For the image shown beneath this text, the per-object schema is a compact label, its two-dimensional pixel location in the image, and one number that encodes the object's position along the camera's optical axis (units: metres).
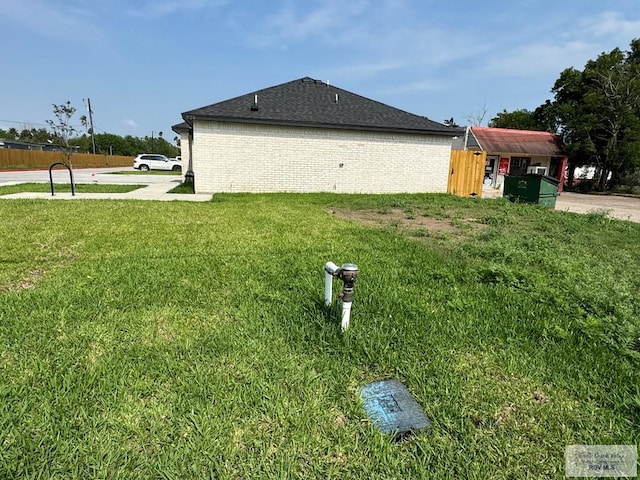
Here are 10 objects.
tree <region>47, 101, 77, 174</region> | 20.16
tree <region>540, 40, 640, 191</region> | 22.47
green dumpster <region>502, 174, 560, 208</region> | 12.43
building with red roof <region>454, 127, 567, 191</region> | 23.94
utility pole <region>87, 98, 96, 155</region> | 46.25
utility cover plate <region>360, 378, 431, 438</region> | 1.92
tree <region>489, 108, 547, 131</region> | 37.75
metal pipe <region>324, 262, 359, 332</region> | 2.52
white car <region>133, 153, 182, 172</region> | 33.78
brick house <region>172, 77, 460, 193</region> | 13.01
